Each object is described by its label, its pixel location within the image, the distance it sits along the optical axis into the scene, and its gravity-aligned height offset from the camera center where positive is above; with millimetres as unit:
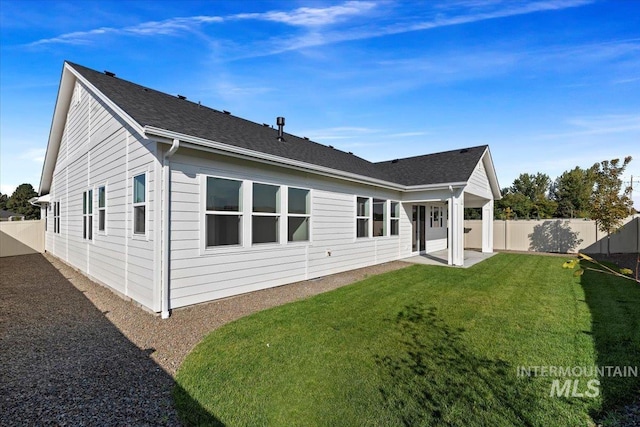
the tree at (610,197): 12797 +821
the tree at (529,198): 43188 +2695
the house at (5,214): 28088 -68
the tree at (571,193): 40266 +3114
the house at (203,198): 5543 +413
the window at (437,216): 15605 -82
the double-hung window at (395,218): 12312 -152
